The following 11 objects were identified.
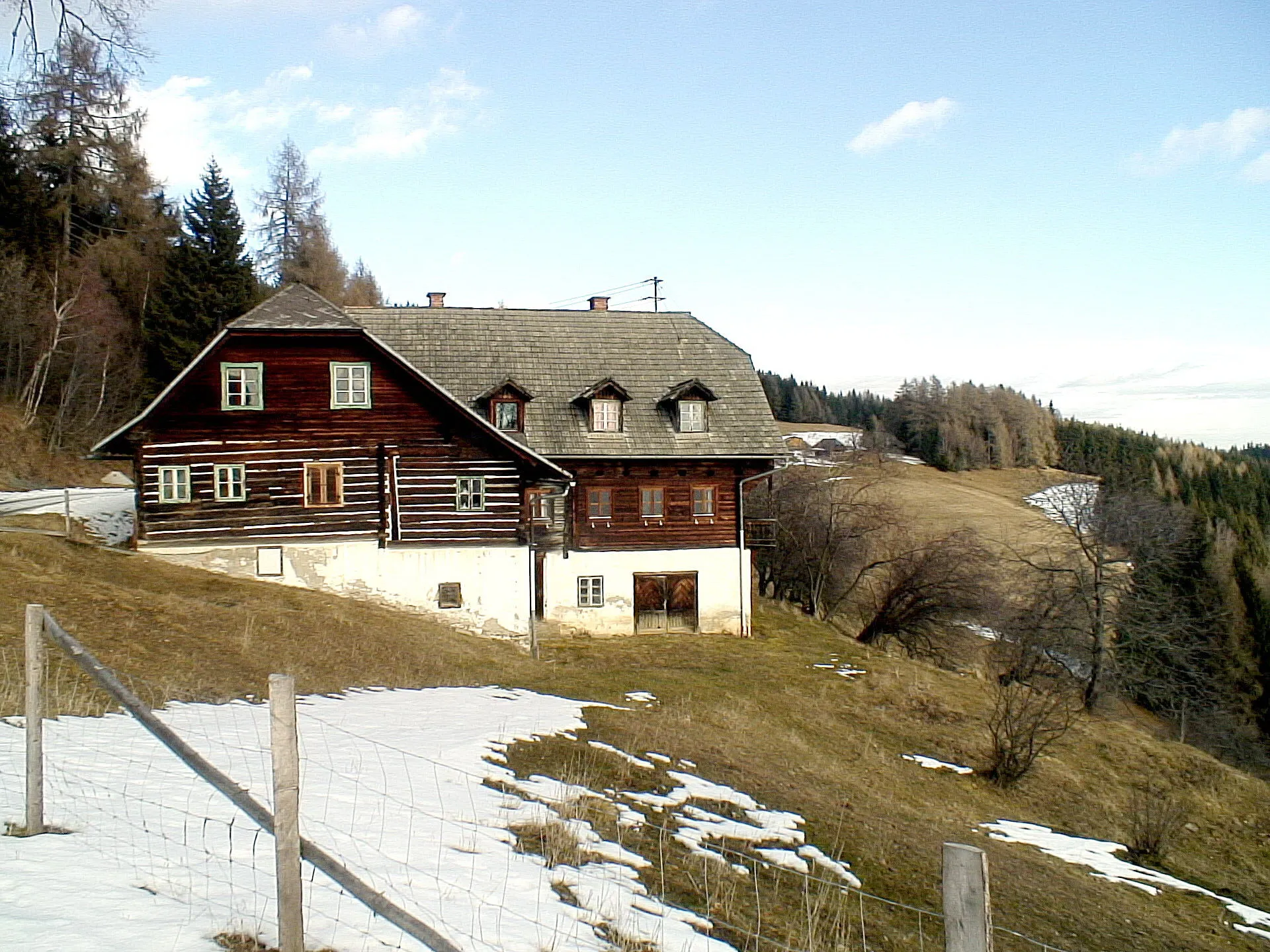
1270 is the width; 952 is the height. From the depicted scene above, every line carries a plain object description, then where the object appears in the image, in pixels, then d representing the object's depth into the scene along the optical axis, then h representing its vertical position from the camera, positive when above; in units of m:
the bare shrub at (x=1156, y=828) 14.41 -5.87
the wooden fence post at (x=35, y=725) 6.12 -1.55
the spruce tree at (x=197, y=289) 44.72 +9.48
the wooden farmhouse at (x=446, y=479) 25.03 -0.03
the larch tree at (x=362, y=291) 60.78 +13.01
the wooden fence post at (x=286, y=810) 4.37 -1.53
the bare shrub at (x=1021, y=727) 17.03 -5.38
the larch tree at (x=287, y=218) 59.09 +16.82
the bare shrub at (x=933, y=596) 36.12 -5.12
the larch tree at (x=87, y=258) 40.75 +10.86
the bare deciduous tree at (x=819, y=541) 41.12 -3.31
